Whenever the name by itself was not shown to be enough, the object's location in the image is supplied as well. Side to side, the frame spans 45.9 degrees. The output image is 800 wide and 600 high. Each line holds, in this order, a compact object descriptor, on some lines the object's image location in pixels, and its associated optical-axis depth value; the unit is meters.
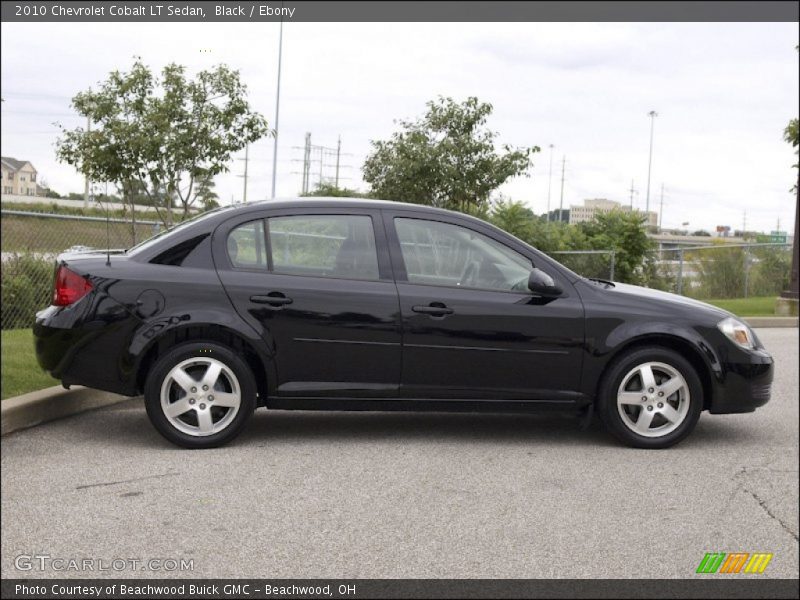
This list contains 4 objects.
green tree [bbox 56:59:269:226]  12.60
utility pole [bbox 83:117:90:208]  12.97
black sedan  5.86
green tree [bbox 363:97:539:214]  18.03
